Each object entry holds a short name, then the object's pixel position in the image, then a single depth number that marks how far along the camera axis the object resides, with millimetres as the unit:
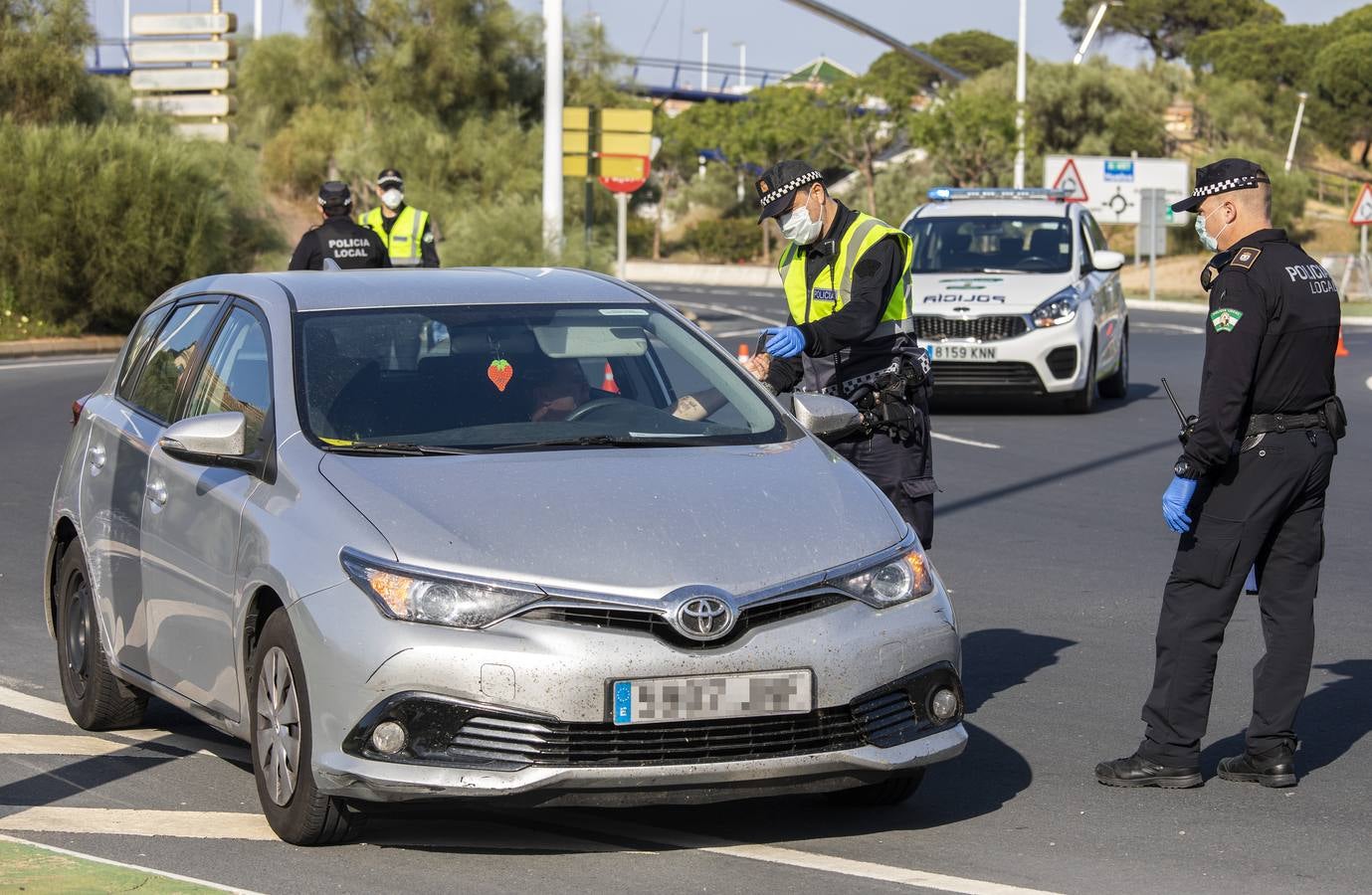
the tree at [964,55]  109438
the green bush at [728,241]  75812
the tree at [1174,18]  108688
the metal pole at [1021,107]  51188
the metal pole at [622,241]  30553
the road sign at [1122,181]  54031
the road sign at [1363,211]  41156
